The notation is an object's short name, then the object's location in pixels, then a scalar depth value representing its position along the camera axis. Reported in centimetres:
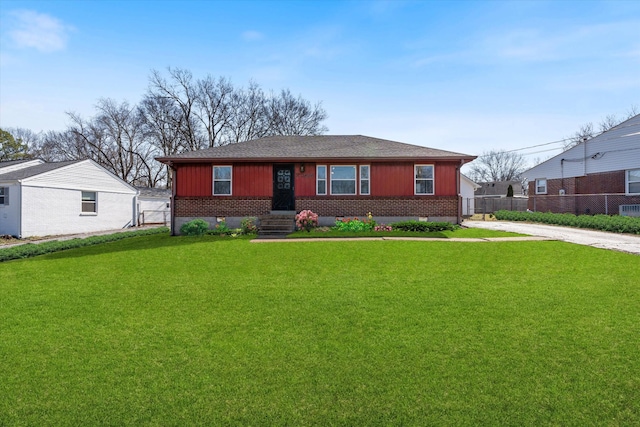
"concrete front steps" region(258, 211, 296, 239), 1310
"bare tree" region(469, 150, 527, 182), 6681
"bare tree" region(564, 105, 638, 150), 3997
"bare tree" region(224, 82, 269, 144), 3669
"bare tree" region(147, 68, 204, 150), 3428
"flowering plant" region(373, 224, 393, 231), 1316
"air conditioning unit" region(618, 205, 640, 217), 1728
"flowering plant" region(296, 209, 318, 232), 1345
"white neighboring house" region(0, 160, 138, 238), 1580
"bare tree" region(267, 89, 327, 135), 3647
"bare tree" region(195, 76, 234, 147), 3616
